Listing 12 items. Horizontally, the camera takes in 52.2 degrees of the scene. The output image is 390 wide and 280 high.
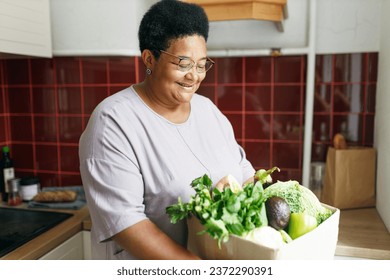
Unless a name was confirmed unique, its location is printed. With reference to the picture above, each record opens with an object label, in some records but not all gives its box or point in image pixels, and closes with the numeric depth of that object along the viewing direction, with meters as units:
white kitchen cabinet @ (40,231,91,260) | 1.35
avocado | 0.66
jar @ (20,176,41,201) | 1.72
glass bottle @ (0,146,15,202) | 1.77
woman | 0.74
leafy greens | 0.60
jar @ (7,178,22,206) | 1.68
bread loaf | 1.66
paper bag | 1.50
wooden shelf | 1.34
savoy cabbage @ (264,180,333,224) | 0.71
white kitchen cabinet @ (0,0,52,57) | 1.41
